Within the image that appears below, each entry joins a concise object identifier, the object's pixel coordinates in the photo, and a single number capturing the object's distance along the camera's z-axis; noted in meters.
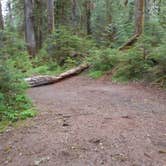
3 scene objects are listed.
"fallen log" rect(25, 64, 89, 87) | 6.47
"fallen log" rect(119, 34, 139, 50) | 8.52
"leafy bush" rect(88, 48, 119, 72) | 7.63
